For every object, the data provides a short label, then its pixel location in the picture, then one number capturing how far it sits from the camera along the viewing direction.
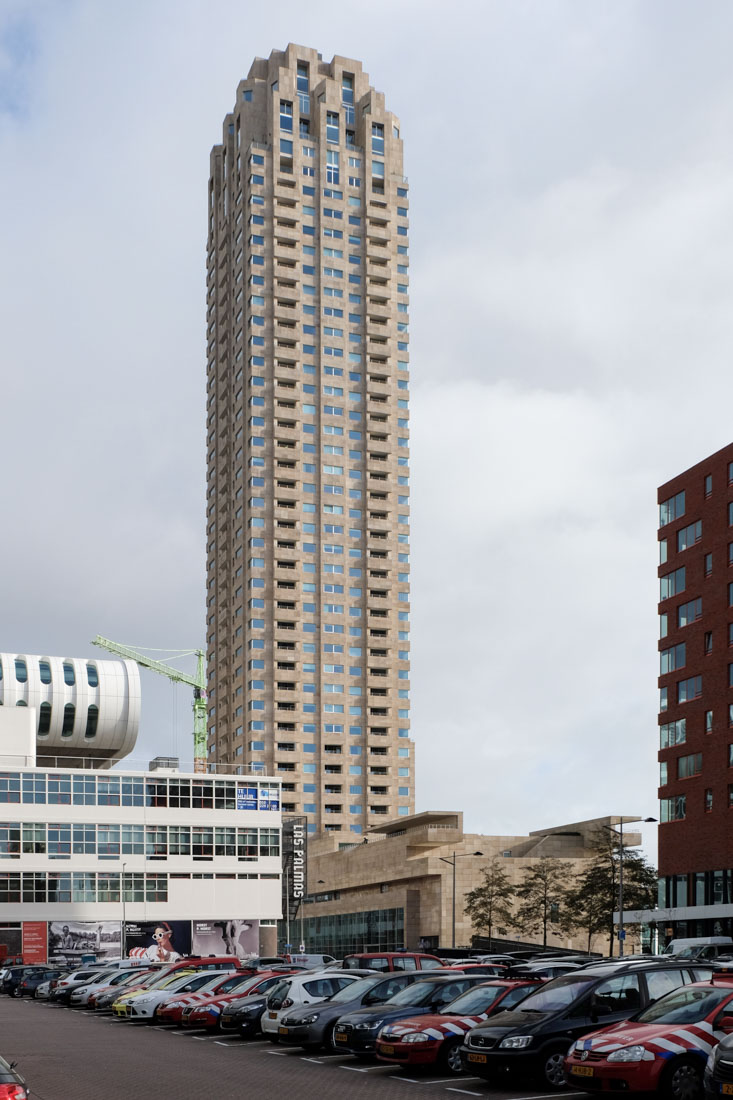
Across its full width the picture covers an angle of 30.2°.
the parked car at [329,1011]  29.14
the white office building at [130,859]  97.19
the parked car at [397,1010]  27.05
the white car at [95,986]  50.50
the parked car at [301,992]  31.20
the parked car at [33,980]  63.34
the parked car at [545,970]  28.95
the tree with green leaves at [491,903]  107.06
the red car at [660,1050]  19.22
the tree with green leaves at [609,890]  100.44
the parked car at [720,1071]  17.56
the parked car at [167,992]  39.59
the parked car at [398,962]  34.84
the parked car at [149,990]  40.88
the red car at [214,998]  35.81
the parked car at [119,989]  45.75
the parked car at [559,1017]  21.84
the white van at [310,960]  58.03
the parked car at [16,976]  65.22
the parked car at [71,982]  54.22
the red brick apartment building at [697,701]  81.00
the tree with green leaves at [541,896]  107.25
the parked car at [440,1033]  24.36
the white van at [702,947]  52.51
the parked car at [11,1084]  13.47
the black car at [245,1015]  33.12
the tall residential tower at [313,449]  154.38
